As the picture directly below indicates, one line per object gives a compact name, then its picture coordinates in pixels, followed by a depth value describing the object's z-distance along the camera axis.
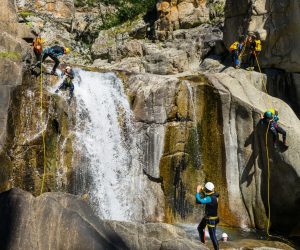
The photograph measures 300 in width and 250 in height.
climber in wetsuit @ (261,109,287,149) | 13.96
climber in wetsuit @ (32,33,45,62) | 15.18
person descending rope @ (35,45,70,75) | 14.98
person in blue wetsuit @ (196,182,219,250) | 9.58
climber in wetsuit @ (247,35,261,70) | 18.03
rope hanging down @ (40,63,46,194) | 12.80
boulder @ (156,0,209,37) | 28.52
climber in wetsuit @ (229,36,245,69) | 18.84
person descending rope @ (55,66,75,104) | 14.47
